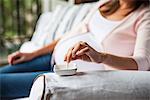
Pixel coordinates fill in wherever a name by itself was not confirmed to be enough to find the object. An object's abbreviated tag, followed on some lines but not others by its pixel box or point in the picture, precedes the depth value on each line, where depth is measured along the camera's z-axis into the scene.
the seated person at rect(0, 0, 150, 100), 1.60
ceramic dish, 1.42
